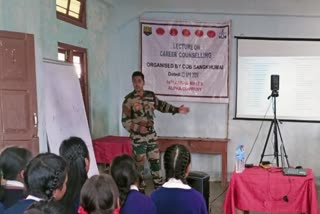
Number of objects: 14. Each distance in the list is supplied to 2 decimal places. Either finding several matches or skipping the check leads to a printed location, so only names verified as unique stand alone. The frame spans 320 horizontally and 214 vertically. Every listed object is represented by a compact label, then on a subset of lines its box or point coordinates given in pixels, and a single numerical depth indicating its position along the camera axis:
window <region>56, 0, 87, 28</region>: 4.25
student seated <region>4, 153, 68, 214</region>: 1.53
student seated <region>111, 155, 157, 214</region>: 1.79
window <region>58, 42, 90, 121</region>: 4.44
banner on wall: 5.34
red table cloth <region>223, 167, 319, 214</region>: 3.11
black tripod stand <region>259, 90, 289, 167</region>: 4.48
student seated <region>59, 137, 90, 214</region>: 1.96
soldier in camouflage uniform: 4.30
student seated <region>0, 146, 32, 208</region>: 1.95
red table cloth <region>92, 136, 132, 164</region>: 4.66
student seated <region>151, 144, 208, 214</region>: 1.86
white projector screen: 5.17
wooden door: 3.07
